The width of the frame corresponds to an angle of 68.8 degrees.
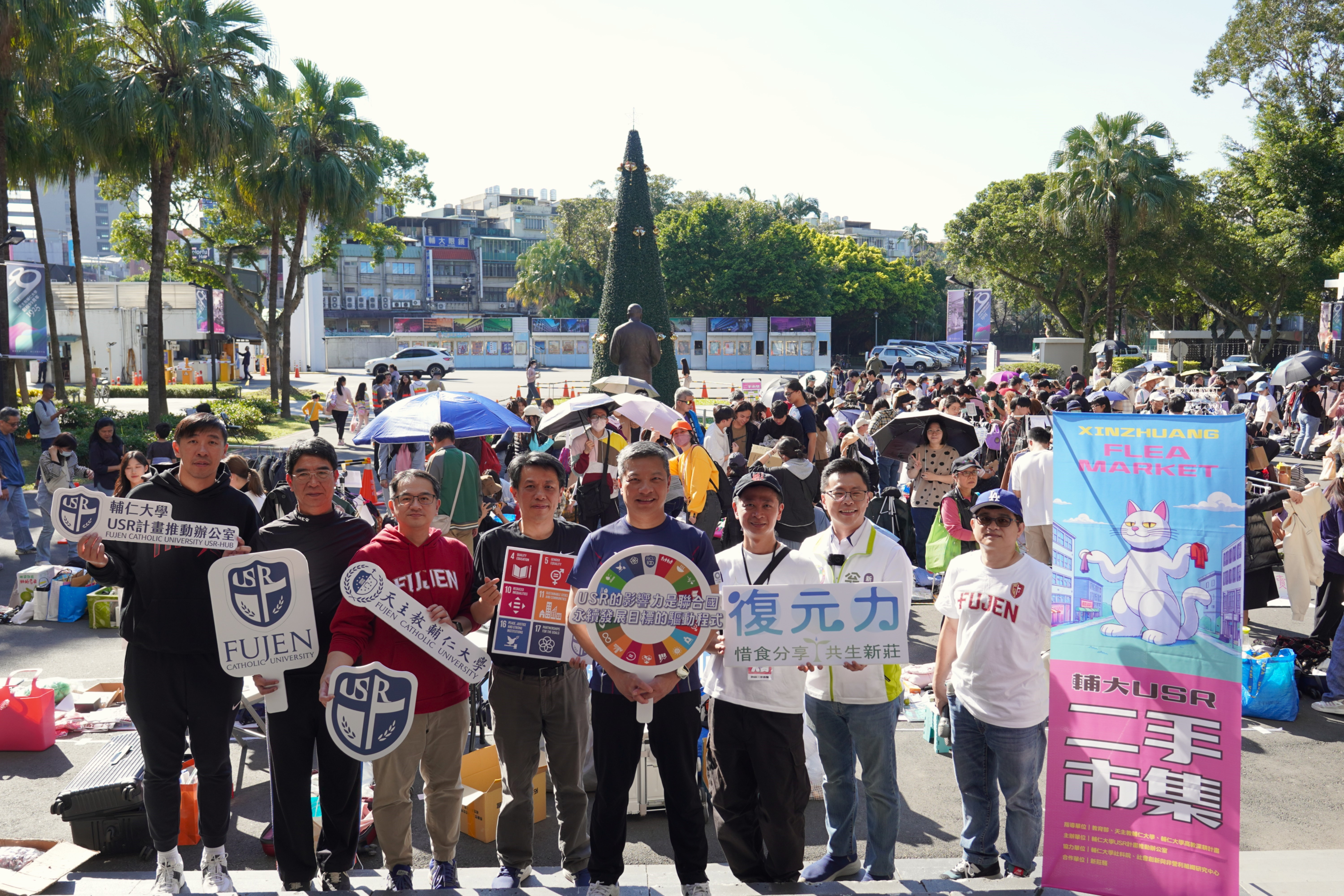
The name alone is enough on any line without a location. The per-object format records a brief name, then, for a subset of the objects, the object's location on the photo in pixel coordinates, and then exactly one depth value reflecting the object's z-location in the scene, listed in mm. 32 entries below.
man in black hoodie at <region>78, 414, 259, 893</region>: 3848
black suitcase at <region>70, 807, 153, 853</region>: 4434
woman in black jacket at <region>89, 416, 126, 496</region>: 10945
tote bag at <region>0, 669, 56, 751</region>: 5559
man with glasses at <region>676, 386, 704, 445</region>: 11422
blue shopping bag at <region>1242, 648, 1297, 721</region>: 6188
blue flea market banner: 3684
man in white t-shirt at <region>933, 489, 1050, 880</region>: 3910
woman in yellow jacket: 7867
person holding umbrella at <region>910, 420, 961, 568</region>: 8562
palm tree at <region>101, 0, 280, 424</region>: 19562
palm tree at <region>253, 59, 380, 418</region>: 25812
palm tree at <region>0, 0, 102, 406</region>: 17859
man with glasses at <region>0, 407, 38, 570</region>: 10797
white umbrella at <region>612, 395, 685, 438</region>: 8555
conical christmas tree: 17531
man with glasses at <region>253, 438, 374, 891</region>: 3842
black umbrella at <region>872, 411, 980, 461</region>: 8555
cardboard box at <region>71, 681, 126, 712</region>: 6312
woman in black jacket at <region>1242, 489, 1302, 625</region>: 6914
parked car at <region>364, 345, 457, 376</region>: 46781
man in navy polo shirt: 3707
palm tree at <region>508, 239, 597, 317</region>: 63688
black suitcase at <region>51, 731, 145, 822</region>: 4402
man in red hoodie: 3764
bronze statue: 15406
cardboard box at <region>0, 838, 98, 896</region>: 3752
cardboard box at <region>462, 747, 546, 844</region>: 4695
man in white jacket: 3918
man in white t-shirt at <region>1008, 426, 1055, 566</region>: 7355
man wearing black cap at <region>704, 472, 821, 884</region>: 3764
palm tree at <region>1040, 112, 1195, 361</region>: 31391
